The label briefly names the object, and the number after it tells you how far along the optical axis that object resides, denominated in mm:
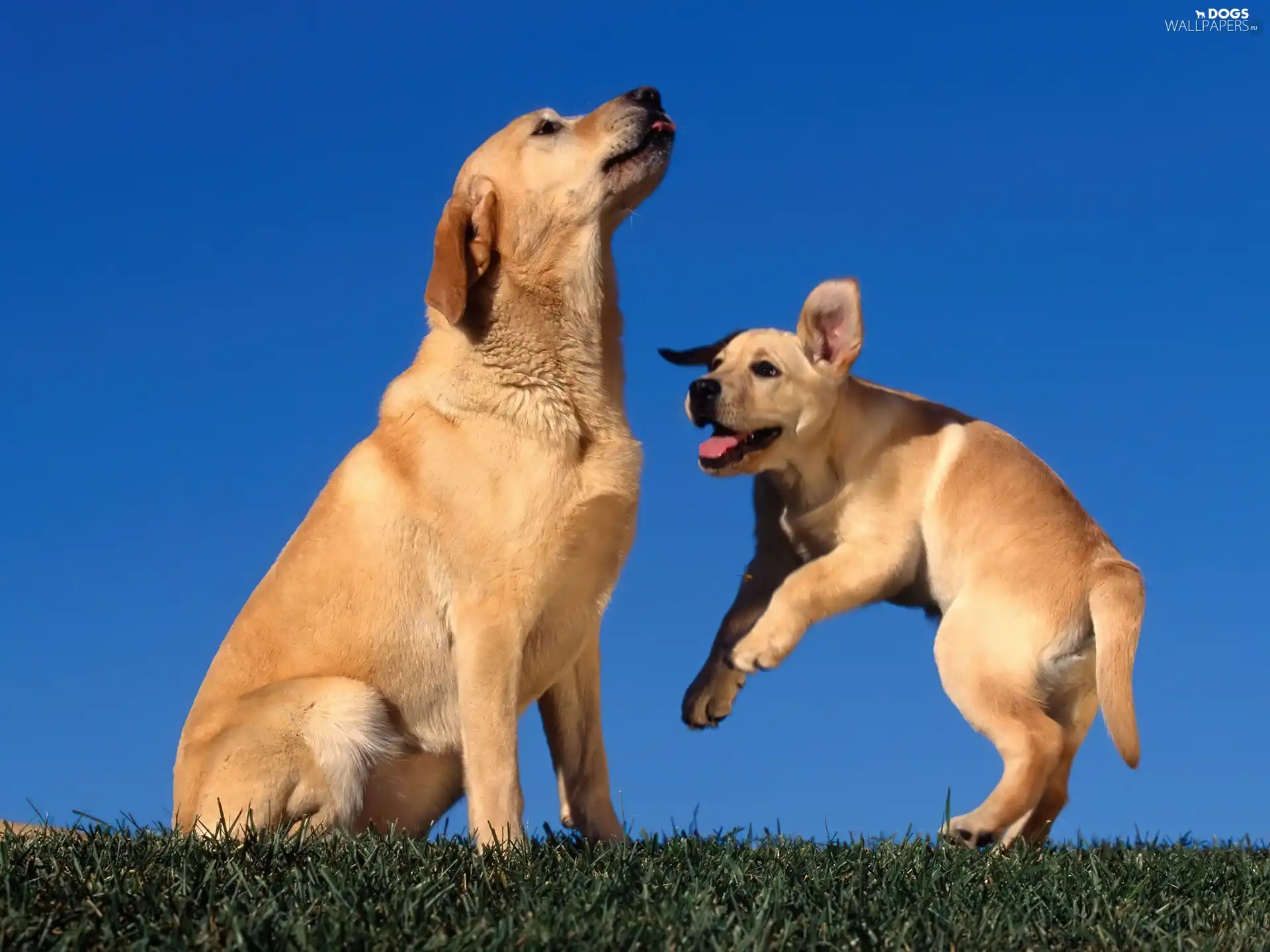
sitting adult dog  4625
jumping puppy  5414
